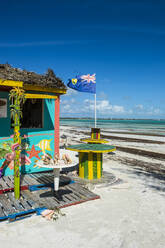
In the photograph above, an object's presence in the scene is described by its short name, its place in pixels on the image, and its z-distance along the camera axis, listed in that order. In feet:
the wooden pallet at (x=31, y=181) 19.42
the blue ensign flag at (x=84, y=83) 27.55
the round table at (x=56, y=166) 16.19
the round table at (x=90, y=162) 24.45
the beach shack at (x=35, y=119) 20.44
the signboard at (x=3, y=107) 22.85
